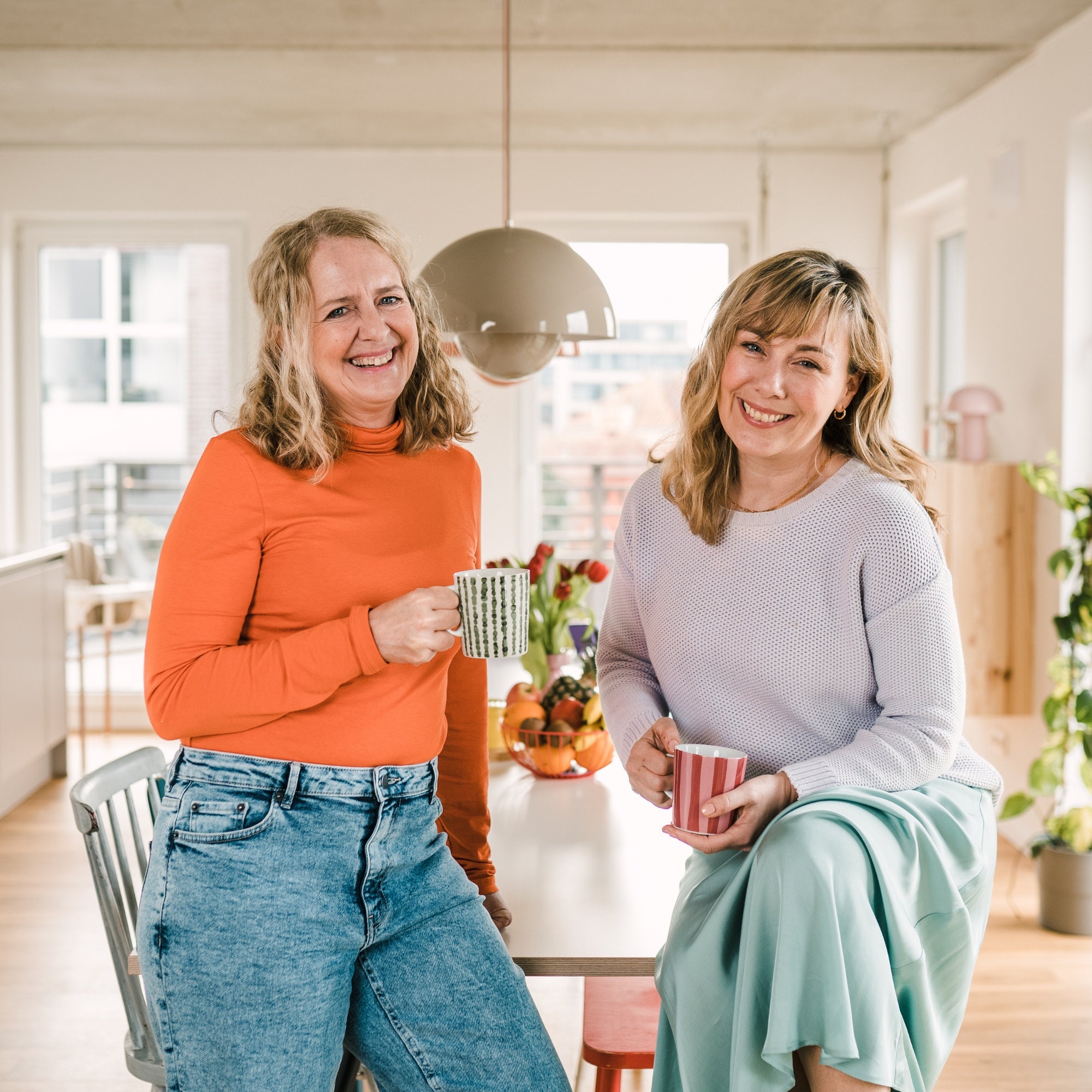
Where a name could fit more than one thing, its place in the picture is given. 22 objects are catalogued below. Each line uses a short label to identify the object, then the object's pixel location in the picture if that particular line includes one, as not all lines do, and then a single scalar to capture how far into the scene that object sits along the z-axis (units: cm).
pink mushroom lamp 370
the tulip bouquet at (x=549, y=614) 227
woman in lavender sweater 111
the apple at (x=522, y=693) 216
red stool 155
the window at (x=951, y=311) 470
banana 205
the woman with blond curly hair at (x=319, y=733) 116
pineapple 209
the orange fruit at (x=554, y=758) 204
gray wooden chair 150
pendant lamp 187
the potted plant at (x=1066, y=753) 300
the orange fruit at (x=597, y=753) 204
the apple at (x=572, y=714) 206
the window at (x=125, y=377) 521
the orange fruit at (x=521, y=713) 206
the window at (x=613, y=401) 523
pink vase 229
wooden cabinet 360
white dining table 130
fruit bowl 203
